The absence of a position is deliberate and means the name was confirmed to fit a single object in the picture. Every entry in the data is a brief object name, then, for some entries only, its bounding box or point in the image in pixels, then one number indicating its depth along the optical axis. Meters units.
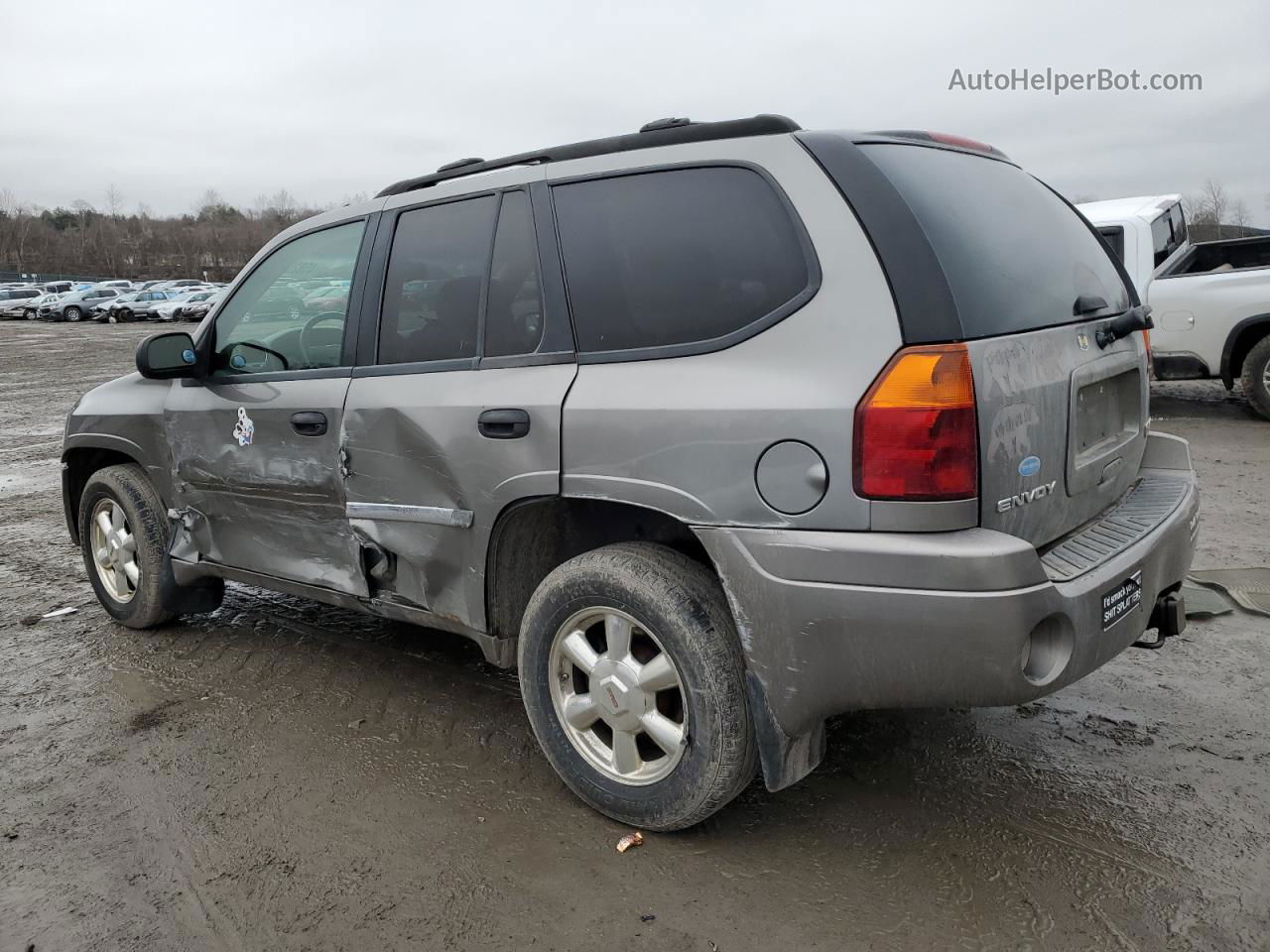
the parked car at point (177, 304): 40.25
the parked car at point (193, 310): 39.03
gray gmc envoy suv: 2.30
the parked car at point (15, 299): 44.38
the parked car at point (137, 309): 41.09
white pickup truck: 8.84
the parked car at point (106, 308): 41.53
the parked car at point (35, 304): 43.38
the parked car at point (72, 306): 42.19
